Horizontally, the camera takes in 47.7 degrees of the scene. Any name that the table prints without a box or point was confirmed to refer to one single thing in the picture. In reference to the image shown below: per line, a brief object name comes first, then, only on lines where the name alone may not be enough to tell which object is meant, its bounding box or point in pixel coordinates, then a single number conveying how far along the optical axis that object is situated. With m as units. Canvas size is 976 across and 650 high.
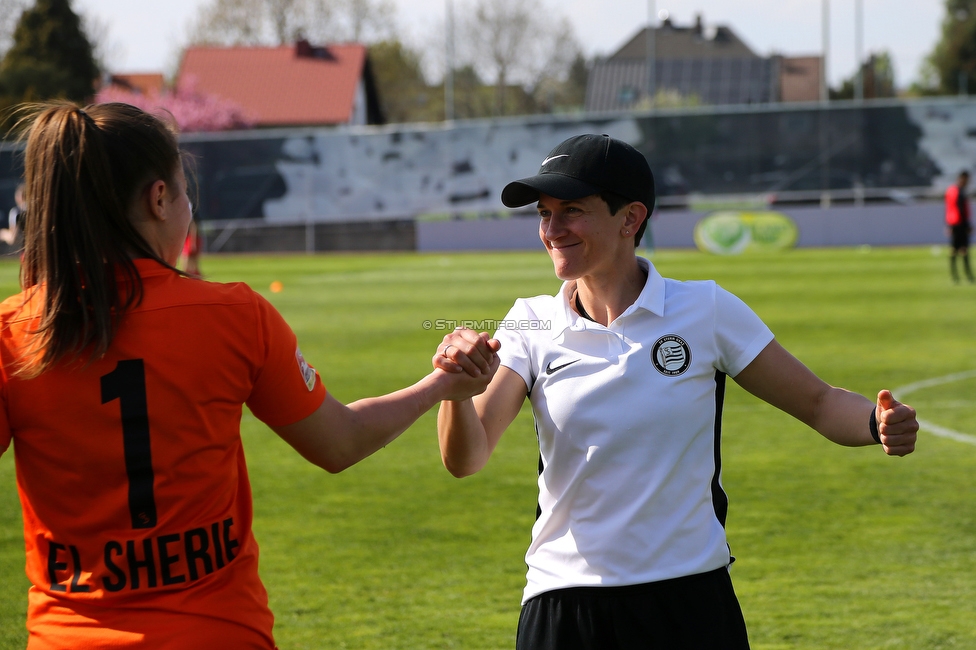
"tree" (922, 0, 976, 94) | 81.50
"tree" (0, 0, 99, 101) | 59.47
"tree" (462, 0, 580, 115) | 63.66
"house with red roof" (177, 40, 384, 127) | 67.75
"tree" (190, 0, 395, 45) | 71.50
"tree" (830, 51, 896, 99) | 74.94
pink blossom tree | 64.19
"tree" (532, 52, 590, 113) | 65.69
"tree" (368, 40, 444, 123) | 82.50
